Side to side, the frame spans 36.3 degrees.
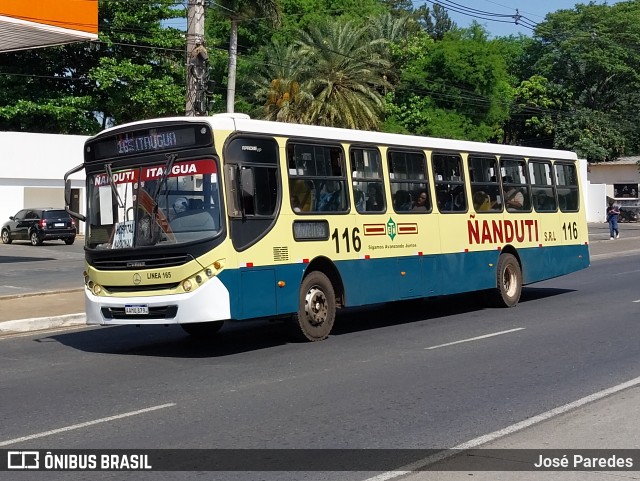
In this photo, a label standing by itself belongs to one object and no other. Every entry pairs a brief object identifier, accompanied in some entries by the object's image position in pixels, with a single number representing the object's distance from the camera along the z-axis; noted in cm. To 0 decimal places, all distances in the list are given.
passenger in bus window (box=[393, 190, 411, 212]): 1537
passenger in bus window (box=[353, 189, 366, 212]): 1449
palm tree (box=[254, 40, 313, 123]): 5323
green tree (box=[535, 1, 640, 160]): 7725
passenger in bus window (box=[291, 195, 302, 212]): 1334
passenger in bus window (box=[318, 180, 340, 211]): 1388
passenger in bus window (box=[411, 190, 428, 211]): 1591
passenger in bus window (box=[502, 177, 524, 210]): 1830
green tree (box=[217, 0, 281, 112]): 4262
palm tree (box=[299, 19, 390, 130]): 5400
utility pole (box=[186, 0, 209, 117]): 2180
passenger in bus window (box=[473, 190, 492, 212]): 1742
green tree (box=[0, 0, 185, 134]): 5606
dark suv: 4172
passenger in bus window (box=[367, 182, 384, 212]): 1478
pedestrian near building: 4178
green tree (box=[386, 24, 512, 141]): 6956
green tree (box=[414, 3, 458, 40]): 10650
